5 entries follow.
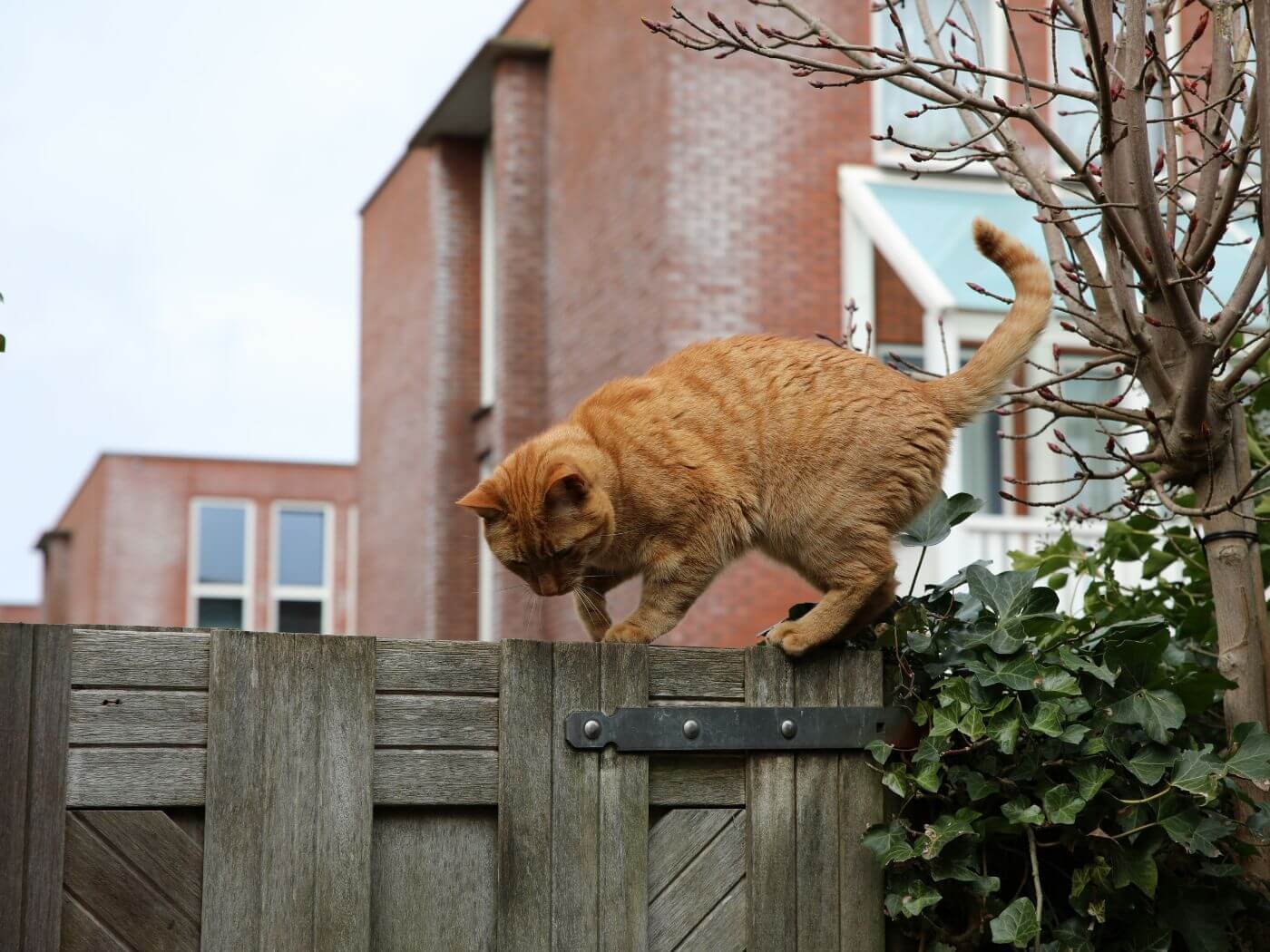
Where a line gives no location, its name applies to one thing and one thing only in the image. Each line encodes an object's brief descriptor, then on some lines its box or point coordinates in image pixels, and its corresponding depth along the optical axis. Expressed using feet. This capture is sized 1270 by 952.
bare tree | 9.23
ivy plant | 9.35
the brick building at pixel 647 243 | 33.04
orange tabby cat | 10.18
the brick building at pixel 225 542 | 82.33
